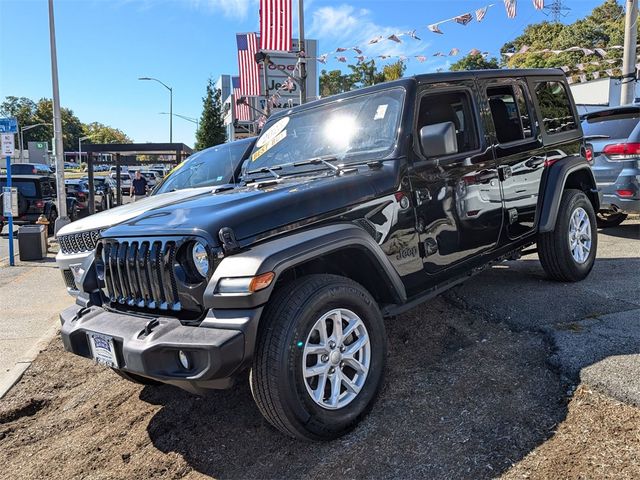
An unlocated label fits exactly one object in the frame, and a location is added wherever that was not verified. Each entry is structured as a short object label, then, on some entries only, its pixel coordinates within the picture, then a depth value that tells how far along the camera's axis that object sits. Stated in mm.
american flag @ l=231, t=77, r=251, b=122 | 30300
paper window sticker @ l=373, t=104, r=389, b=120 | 3675
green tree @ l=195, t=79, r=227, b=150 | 48750
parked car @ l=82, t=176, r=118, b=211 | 20750
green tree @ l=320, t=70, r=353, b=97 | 71819
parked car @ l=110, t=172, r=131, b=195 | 36500
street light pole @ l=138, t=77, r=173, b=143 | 49844
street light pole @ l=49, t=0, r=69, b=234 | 14734
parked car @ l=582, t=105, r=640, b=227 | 7070
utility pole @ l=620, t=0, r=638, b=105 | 12000
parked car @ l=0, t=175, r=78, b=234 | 15891
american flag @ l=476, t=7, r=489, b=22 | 10195
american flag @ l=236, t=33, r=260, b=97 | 18234
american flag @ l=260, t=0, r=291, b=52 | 12359
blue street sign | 11070
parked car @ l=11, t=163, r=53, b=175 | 30581
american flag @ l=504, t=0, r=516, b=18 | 9688
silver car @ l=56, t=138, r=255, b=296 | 5547
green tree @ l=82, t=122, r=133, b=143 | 113938
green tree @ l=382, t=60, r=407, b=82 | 40962
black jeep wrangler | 2543
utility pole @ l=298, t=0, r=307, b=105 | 11984
